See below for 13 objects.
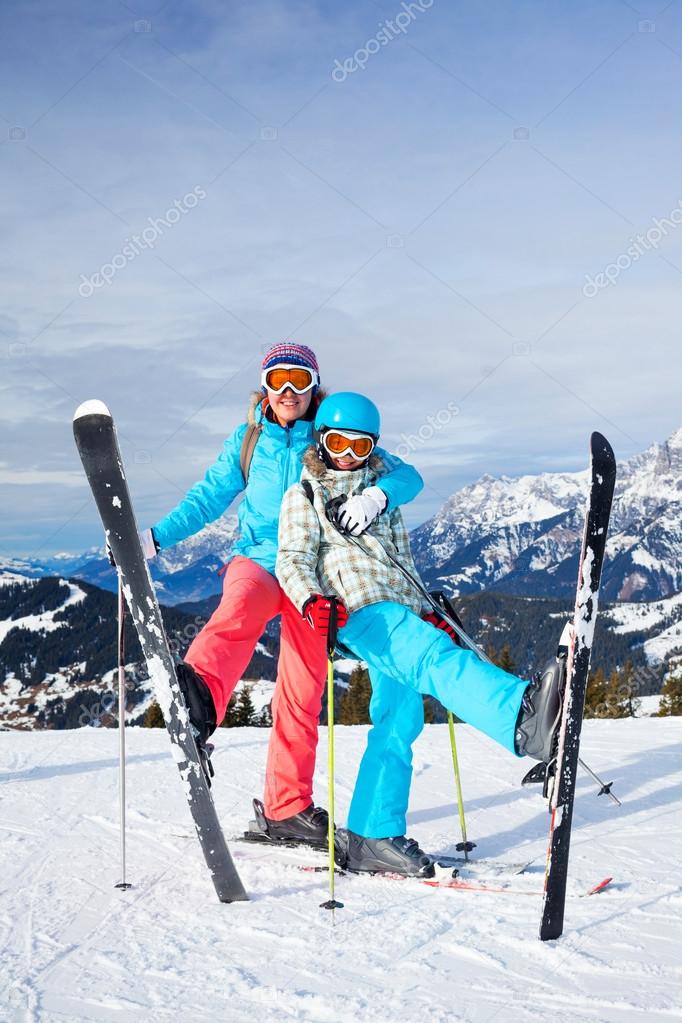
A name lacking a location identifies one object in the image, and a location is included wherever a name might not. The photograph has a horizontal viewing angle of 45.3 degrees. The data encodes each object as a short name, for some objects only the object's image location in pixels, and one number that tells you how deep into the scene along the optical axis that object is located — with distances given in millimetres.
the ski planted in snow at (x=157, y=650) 3129
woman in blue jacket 3742
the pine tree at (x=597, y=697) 32688
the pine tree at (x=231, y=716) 30156
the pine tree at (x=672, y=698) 34619
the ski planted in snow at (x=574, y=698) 2764
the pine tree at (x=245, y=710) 31569
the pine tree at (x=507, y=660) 35094
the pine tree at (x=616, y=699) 33850
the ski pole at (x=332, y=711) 3176
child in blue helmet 3121
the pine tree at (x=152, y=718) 36903
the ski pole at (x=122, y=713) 3487
